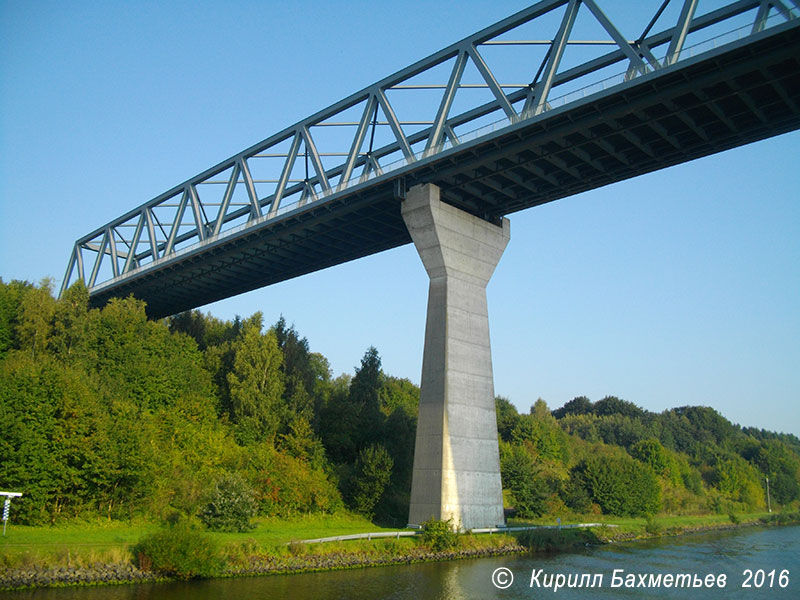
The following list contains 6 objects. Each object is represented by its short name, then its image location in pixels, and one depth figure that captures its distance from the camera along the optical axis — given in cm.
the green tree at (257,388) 4794
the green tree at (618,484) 6234
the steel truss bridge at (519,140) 2681
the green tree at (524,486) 5131
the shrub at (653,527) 5191
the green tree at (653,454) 8940
